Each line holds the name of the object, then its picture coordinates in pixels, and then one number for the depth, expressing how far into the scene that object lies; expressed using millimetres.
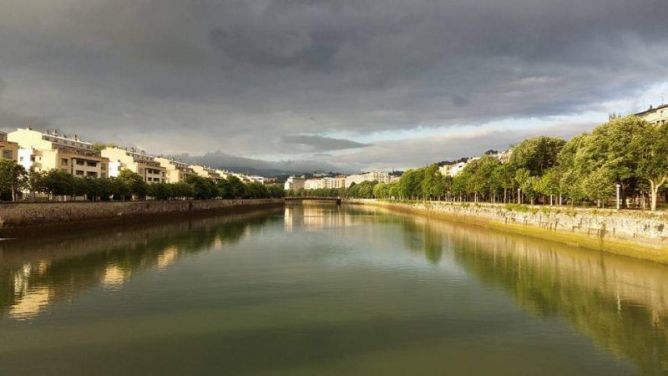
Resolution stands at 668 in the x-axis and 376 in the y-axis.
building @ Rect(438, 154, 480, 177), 187450
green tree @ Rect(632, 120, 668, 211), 36906
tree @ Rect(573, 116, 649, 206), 40281
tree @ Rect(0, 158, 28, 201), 47875
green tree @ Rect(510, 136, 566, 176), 72812
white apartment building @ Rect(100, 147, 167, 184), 107625
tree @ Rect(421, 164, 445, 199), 107206
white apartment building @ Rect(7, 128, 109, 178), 79812
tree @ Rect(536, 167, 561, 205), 54562
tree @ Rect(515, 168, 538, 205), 62625
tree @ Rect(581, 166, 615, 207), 40812
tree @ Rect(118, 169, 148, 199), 75250
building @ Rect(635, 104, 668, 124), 79312
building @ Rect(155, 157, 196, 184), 136000
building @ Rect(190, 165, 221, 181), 178025
